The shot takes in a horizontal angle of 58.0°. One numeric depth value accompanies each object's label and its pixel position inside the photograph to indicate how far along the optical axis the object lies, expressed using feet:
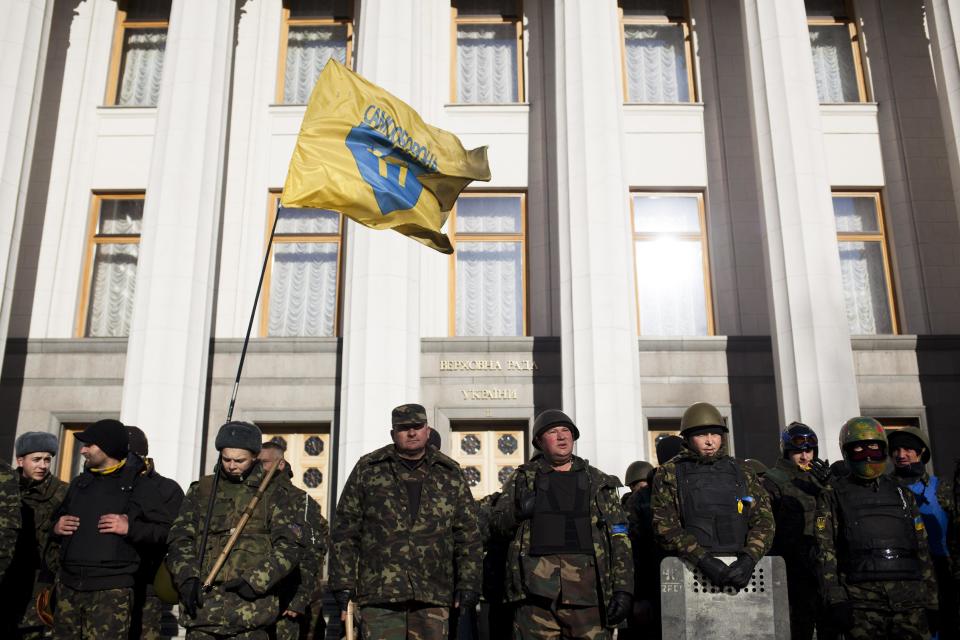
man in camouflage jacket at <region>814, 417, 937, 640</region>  18.90
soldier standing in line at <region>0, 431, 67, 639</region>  22.81
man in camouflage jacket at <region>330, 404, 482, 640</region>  18.83
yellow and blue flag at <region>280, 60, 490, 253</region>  27.94
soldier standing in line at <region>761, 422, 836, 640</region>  22.47
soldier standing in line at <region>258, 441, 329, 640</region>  19.11
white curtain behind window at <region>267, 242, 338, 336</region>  50.90
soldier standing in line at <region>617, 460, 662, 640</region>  22.79
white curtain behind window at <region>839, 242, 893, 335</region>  50.96
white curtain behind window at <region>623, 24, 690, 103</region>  54.90
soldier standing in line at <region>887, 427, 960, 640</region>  21.29
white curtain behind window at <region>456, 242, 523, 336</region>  50.83
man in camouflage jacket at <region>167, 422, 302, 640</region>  17.78
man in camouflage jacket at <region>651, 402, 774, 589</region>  18.51
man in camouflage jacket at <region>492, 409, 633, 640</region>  18.83
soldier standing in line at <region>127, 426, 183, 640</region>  20.18
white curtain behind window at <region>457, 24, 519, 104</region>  54.65
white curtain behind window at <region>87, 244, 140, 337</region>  51.01
